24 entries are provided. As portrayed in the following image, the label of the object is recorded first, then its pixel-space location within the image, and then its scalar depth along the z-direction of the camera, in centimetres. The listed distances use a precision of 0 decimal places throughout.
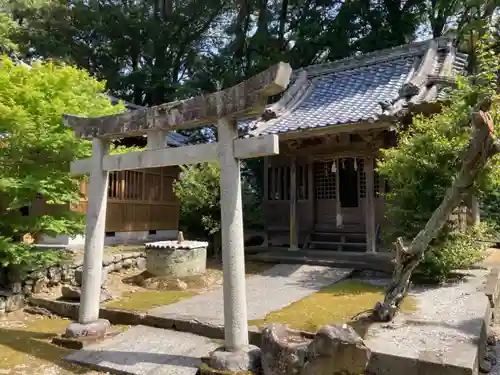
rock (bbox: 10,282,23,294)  797
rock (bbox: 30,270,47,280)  839
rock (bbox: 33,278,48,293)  840
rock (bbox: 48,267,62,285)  875
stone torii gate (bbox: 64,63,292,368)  468
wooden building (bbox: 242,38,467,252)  1046
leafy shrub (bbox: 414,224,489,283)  760
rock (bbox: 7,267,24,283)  801
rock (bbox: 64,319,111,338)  597
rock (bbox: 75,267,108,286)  881
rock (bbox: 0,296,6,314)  762
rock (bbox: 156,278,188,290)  889
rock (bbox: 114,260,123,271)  1006
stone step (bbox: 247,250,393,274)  977
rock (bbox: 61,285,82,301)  790
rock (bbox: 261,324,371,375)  379
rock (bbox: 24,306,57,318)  771
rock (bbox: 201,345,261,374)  454
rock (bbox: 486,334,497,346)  582
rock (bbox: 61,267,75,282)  901
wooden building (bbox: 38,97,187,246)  1295
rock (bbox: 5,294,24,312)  773
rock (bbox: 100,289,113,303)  784
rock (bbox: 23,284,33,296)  823
